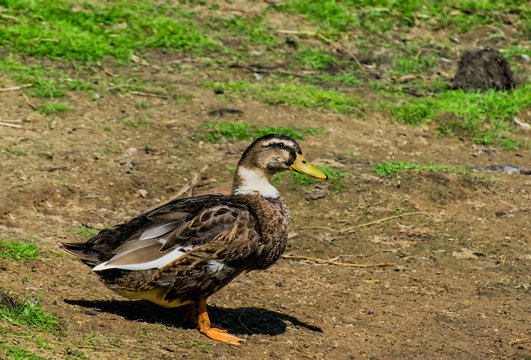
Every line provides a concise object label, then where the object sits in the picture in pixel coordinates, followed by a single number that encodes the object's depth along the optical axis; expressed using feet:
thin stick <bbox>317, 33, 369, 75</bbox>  74.13
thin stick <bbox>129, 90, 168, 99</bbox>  60.31
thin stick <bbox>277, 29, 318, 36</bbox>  78.79
